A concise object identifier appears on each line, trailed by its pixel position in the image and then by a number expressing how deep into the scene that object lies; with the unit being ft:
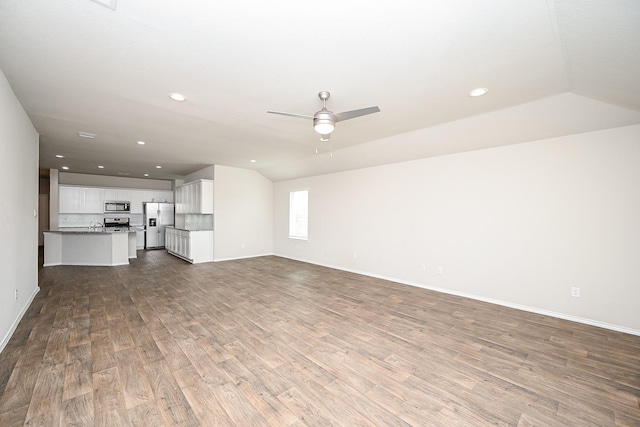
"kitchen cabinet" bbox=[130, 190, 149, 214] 32.35
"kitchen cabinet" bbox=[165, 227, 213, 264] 23.72
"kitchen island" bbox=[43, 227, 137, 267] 22.48
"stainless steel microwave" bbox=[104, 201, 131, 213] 30.60
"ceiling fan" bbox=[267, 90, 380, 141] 8.68
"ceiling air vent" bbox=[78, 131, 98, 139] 14.84
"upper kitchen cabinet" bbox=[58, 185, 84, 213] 28.68
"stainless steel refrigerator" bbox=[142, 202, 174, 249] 32.30
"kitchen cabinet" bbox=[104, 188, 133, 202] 30.86
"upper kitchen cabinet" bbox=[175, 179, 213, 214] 24.23
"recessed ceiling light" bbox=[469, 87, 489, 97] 9.17
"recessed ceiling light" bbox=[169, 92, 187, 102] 9.76
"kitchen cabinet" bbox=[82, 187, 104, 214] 29.87
